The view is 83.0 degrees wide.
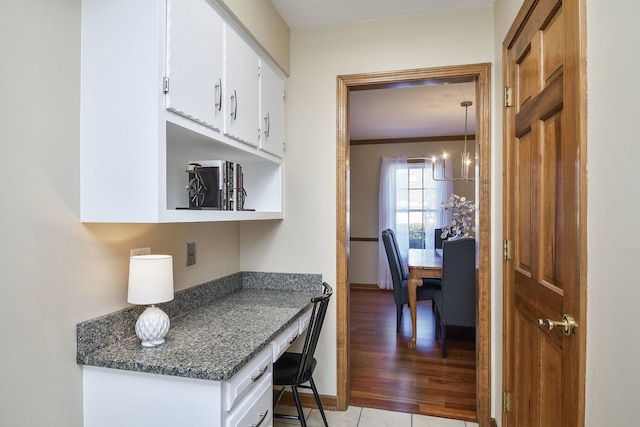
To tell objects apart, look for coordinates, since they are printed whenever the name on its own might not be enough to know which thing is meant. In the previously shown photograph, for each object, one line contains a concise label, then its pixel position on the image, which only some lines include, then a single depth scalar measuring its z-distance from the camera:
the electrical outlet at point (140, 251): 1.53
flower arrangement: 4.45
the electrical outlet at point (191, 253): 1.95
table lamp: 1.34
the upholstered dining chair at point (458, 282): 3.18
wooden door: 1.08
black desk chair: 1.82
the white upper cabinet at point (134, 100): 1.22
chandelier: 4.09
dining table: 3.50
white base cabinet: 1.18
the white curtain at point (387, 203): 6.01
